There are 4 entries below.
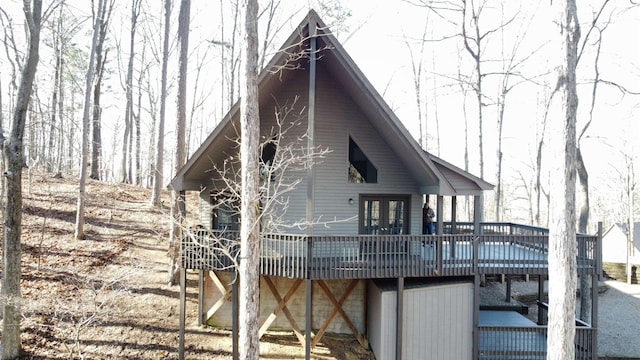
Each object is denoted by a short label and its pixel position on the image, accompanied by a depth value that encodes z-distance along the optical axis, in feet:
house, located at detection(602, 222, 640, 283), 84.07
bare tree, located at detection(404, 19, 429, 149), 86.07
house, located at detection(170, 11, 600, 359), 31.22
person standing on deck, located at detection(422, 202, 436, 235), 42.09
